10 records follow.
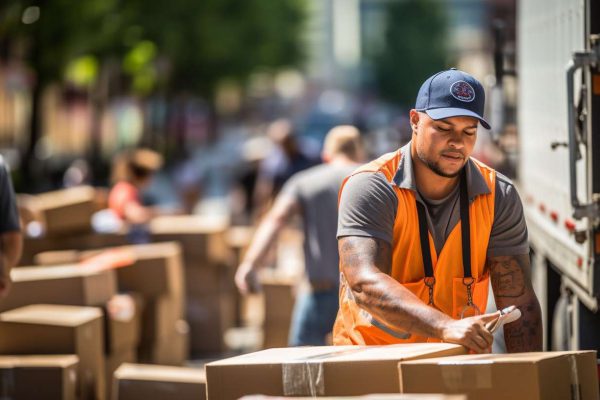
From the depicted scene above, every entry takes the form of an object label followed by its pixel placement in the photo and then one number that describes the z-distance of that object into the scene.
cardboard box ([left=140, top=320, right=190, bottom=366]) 10.65
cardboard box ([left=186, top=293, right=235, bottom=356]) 12.58
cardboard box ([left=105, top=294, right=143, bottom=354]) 8.98
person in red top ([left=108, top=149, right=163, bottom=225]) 12.33
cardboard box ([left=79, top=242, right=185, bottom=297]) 10.51
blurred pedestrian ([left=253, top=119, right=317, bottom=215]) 14.71
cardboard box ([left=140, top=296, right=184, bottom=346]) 10.60
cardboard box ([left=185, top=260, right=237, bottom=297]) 12.44
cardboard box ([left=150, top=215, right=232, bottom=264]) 12.29
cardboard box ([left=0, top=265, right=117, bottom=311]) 8.66
